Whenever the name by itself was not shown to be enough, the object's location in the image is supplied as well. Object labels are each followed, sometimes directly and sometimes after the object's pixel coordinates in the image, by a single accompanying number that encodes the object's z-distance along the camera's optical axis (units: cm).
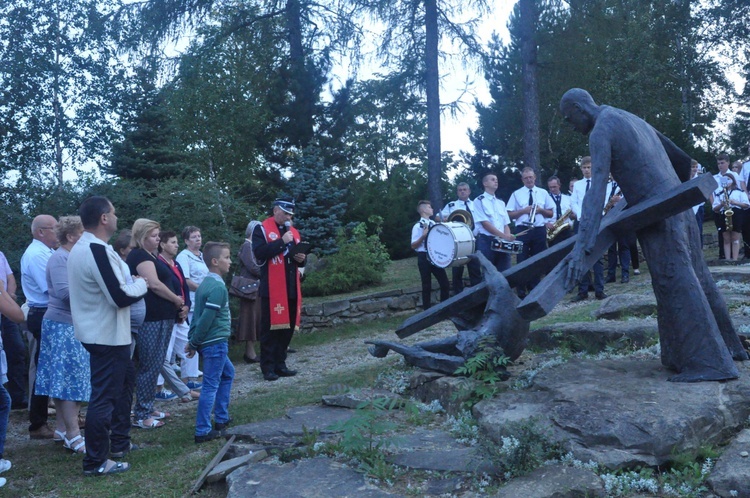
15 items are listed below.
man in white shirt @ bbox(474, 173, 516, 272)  1035
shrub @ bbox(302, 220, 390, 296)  1270
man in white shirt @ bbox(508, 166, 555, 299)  1050
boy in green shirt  516
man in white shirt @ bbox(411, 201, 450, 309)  1078
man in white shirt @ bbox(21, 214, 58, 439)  594
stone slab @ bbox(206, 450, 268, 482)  422
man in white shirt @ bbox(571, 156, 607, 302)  1006
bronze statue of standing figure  434
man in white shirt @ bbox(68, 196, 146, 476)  463
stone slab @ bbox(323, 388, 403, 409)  550
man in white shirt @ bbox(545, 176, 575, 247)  1097
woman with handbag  877
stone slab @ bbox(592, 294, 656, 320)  712
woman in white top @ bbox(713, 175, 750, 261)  1179
